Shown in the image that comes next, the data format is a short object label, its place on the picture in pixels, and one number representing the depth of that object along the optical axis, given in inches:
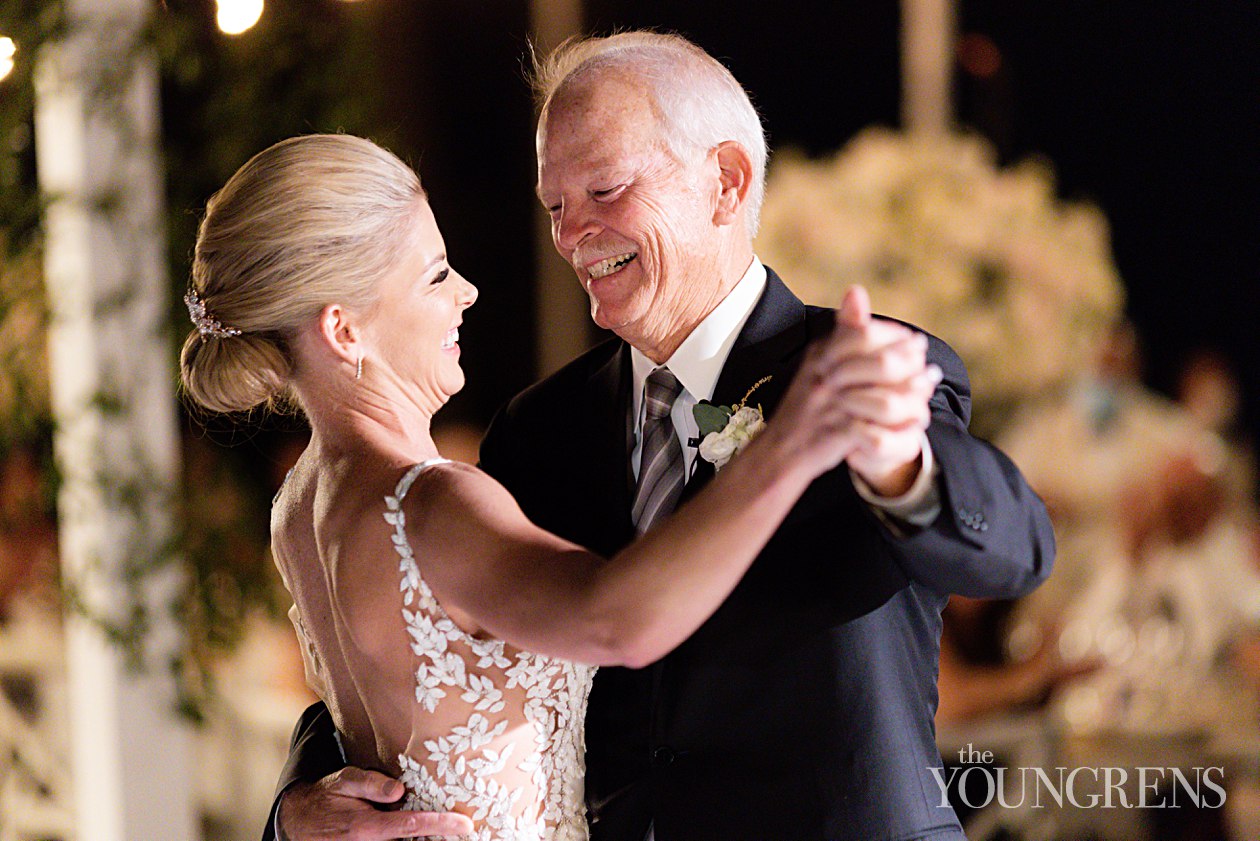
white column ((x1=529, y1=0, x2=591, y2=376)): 237.5
